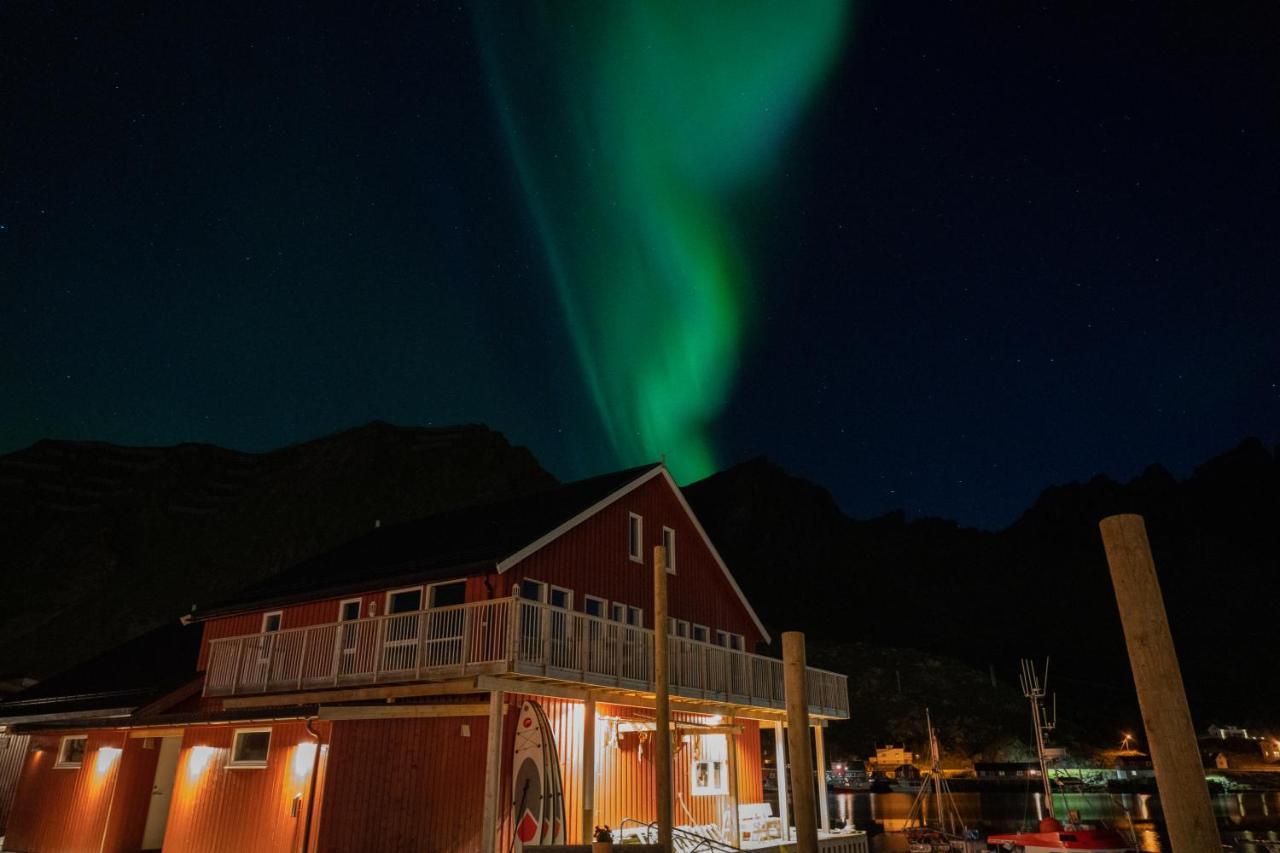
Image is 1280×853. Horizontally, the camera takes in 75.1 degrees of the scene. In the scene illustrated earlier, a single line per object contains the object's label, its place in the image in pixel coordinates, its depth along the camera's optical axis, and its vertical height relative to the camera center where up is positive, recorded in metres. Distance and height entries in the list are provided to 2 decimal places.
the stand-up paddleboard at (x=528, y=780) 17.39 -0.08
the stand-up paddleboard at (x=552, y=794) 17.62 -0.37
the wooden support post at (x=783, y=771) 23.88 +0.09
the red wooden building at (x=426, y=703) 17.59 +1.67
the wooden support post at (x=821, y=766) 27.88 +0.24
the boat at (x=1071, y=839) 22.52 -1.71
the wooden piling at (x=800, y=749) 10.26 +0.28
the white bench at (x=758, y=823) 21.84 -1.21
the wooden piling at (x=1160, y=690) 5.58 +0.53
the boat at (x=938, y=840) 29.48 -2.30
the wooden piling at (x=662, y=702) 12.85 +1.07
